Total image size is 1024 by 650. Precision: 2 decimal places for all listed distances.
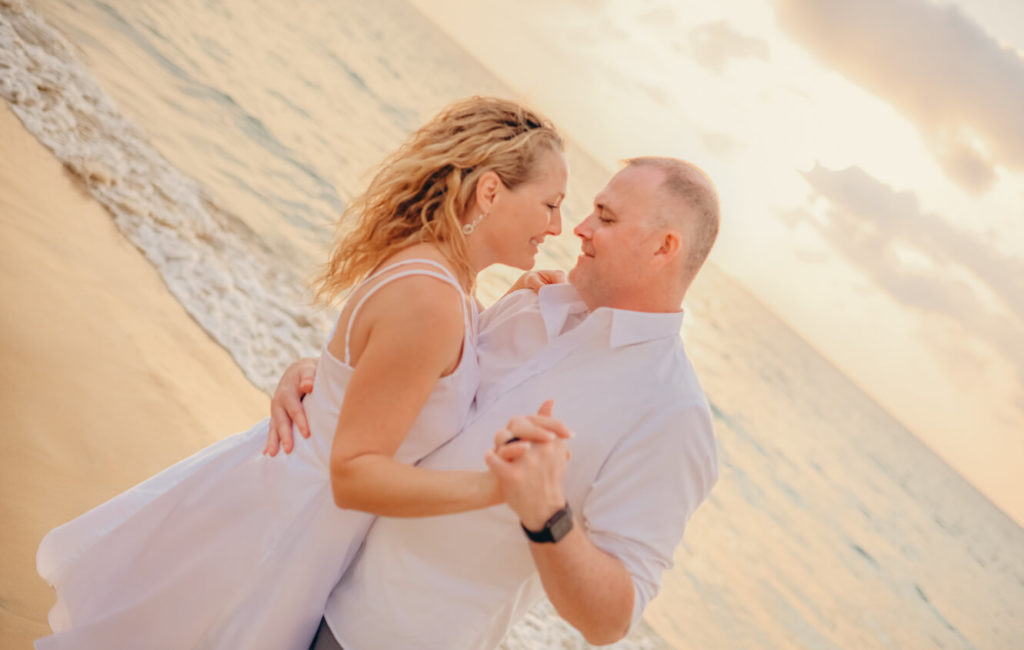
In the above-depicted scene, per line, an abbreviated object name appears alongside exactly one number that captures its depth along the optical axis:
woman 2.11
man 1.95
